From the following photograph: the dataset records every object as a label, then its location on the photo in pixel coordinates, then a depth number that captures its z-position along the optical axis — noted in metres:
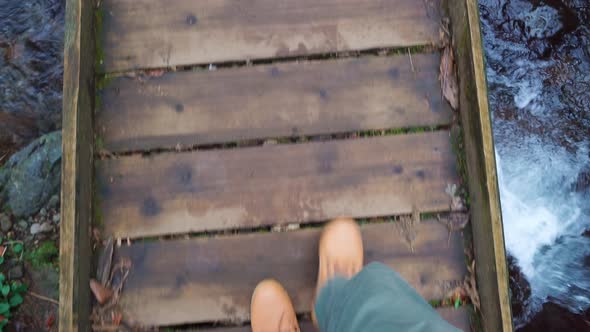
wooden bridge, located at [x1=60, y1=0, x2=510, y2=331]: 1.82
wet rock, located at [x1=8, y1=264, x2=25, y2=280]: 2.68
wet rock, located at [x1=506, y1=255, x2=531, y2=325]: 2.76
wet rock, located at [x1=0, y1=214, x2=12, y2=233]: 2.77
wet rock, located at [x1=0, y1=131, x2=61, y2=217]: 2.81
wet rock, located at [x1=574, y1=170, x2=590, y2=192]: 2.90
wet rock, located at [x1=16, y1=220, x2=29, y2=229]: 2.78
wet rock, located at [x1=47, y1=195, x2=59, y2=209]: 2.83
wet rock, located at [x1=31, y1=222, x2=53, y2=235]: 2.78
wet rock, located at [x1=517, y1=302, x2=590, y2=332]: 2.71
